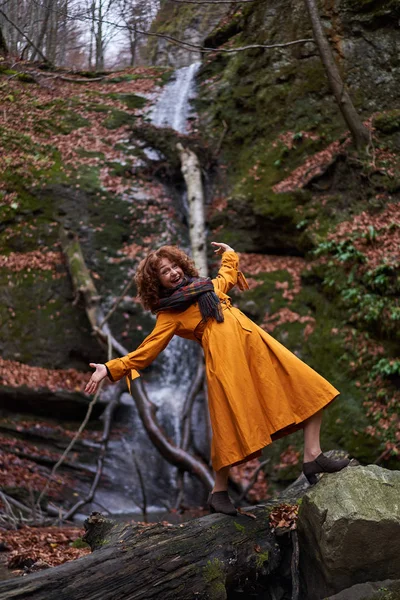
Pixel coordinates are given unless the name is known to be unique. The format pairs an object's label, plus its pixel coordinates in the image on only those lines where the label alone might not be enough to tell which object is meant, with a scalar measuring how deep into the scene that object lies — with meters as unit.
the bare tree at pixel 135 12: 9.21
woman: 3.48
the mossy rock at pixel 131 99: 15.36
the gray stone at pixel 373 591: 2.81
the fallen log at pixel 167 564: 2.70
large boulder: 2.85
